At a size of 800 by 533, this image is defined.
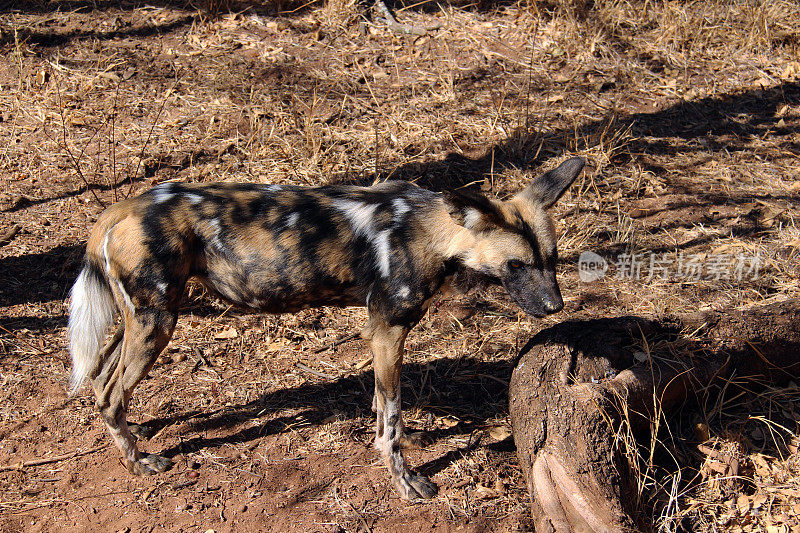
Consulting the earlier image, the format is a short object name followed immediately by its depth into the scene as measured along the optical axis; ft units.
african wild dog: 9.01
